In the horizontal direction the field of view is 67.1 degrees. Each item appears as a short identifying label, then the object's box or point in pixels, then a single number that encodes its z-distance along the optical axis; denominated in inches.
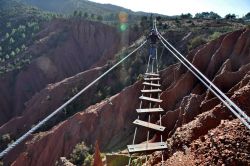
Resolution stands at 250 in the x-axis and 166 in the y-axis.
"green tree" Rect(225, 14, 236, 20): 1611.1
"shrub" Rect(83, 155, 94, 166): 477.4
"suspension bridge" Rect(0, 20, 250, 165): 136.0
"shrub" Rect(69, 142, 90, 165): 533.3
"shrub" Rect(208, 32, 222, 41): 863.3
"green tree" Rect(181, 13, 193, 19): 1593.3
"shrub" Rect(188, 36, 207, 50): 836.9
